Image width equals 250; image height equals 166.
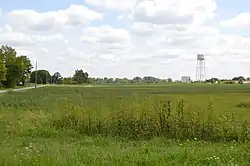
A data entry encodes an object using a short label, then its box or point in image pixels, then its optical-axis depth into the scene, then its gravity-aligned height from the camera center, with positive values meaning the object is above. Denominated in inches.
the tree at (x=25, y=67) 4065.0 +182.9
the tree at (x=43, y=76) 6801.2 +137.5
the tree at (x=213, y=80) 7675.2 +77.0
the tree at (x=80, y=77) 7372.1 +133.3
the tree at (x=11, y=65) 3880.4 +177.5
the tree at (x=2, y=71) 3255.4 +106.1
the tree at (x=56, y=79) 7762.8 +101.3
